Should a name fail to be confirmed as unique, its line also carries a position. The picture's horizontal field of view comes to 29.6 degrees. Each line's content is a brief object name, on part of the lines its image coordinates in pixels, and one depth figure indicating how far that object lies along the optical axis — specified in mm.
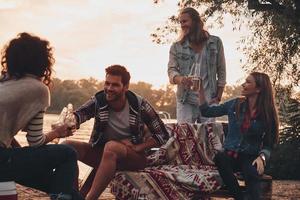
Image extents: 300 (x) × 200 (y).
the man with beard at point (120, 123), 5604
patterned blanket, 5570
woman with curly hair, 3814
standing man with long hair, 6680
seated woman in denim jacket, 5539
